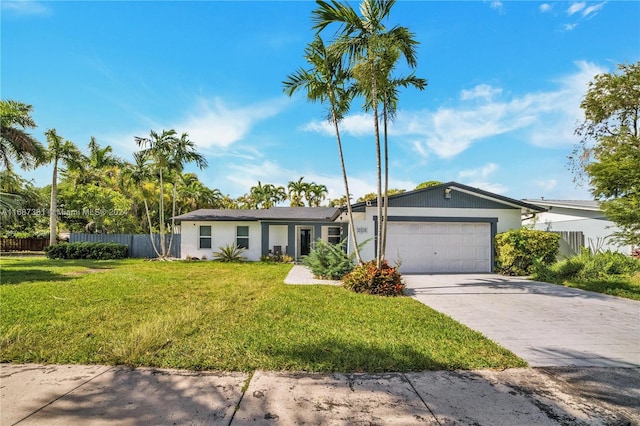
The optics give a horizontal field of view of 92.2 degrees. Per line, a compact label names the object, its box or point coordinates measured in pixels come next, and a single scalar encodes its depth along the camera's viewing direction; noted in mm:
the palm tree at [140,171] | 16458
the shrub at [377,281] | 8062
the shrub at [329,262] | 10516
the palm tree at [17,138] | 14094
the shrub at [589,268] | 10055
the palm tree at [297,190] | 38750
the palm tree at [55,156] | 18438
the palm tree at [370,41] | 7766
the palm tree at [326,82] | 8781
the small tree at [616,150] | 9211
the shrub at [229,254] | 16984
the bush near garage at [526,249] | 11664
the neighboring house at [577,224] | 13570
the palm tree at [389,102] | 8703
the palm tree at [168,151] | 16031
